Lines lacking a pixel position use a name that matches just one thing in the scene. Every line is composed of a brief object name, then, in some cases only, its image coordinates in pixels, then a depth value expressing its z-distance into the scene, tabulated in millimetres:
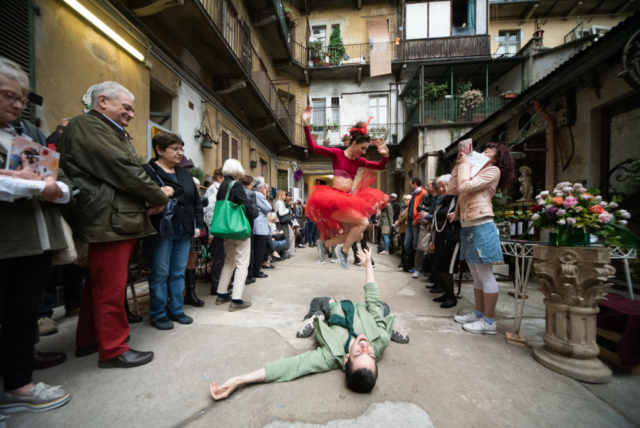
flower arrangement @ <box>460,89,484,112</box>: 12078
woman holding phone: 2820
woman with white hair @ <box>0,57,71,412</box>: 1529
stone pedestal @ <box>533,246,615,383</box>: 2076
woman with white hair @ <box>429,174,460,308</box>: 3709
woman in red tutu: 3014
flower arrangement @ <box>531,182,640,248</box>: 2250
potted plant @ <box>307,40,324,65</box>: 17531
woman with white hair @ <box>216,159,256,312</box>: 3346
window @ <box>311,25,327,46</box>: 18438
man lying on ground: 1789
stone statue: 6438
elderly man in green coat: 1959
